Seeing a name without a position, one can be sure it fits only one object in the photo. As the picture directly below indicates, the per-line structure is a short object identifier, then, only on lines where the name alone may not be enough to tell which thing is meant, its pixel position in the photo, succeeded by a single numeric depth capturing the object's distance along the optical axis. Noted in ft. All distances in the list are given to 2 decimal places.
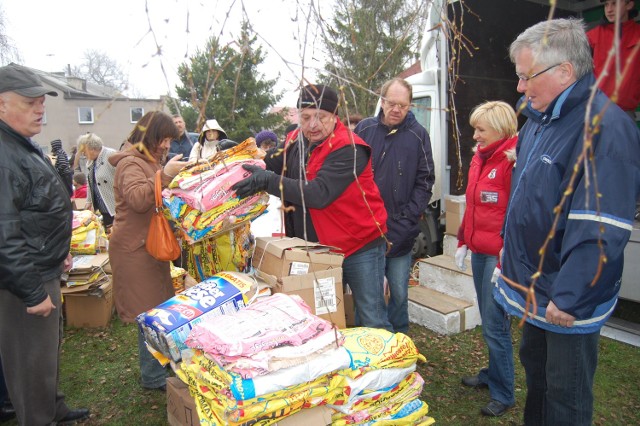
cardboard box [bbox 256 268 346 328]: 8.02
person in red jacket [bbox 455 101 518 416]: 8.93
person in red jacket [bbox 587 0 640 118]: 13.47
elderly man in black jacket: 7.15
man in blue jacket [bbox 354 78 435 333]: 10.78
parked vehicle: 15.52
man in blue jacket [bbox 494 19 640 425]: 5.39
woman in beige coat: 8.98
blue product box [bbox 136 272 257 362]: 6.84
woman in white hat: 14.20
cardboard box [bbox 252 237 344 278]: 8.06
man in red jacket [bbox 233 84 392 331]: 7.96
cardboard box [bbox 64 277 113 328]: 14.34
